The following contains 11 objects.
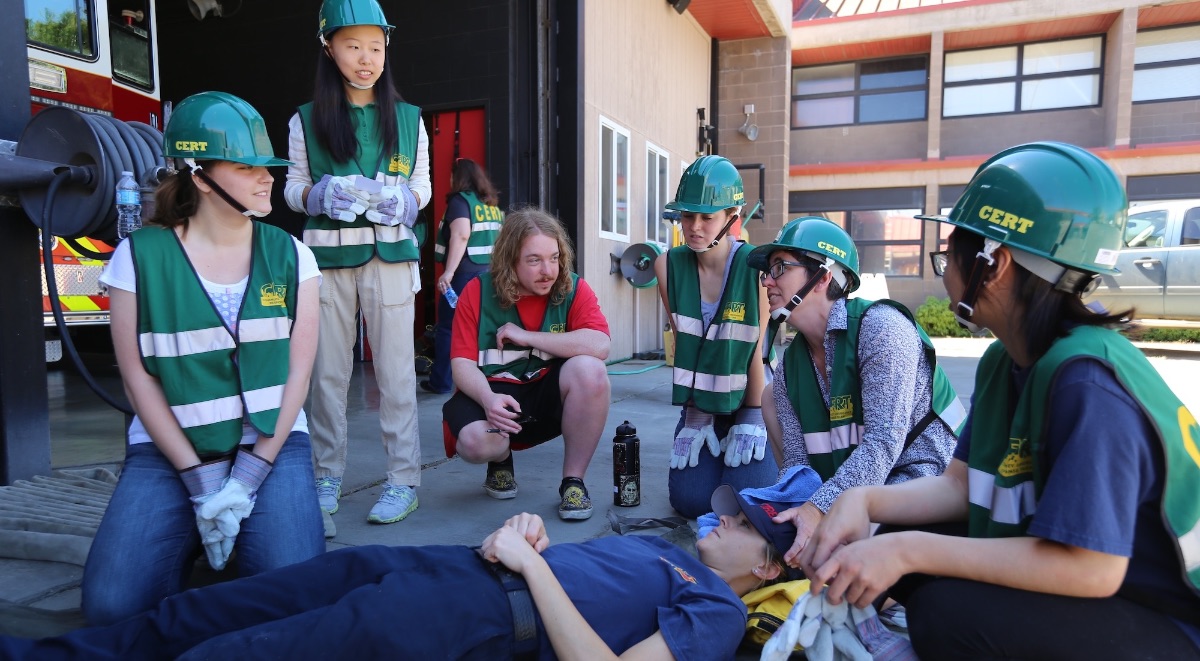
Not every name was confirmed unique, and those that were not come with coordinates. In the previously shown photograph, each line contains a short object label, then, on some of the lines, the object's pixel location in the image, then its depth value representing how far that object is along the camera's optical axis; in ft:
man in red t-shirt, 11.57
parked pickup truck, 33.45
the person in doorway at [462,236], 20.25
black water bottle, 11.63
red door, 24.62
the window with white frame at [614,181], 27.86
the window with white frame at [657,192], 33.81
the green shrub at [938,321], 47.09
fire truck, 17.74
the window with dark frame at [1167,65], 50.78
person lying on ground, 5.84
